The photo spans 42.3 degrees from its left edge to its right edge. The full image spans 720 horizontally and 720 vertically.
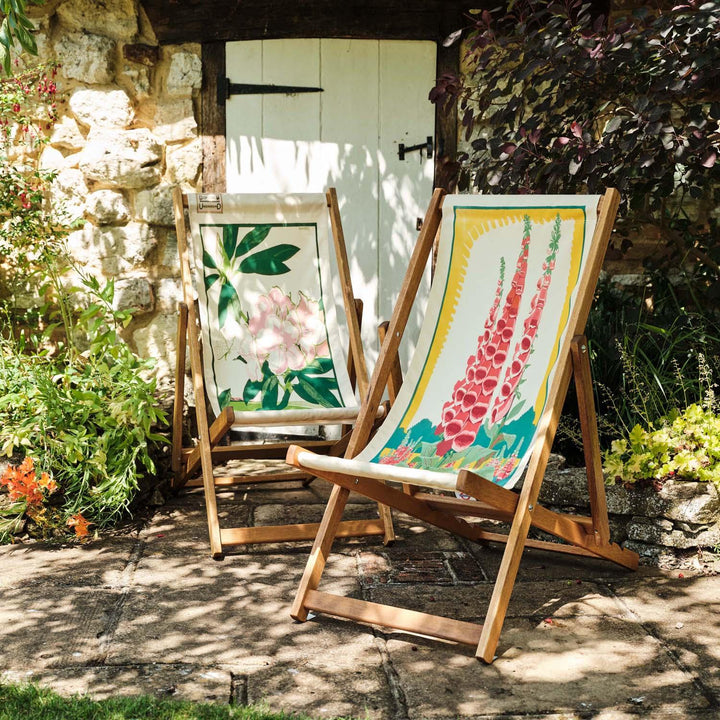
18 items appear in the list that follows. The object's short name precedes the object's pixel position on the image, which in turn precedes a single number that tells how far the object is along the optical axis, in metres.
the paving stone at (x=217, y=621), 2.36
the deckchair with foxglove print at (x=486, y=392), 2.45
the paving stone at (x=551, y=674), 2.10
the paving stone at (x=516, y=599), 2.64
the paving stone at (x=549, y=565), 2.95
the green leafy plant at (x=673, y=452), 3.04
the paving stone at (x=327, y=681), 2.09
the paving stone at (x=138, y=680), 2.13
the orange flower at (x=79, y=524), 3.21
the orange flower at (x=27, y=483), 3.15
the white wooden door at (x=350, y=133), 4.34
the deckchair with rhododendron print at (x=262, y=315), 3.46
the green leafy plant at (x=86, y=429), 3.31
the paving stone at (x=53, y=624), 2.32
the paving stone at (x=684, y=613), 2.34
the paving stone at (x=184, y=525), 3.20
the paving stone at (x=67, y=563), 2.88
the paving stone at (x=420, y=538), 3.20
